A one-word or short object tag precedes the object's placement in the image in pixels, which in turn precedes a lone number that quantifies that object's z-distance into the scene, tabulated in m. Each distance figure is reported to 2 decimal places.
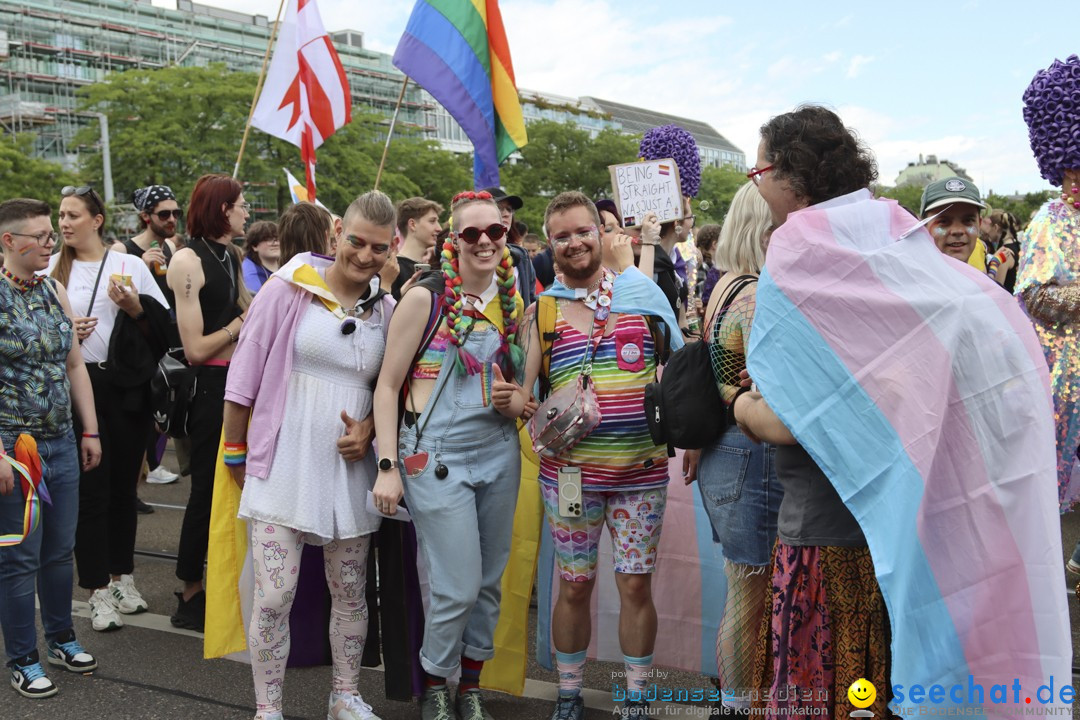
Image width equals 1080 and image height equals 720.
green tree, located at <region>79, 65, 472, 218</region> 36.19
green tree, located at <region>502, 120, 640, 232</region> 55.50
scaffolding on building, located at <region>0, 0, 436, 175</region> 58.41
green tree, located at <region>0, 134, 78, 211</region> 32.41
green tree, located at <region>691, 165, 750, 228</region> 54.19
